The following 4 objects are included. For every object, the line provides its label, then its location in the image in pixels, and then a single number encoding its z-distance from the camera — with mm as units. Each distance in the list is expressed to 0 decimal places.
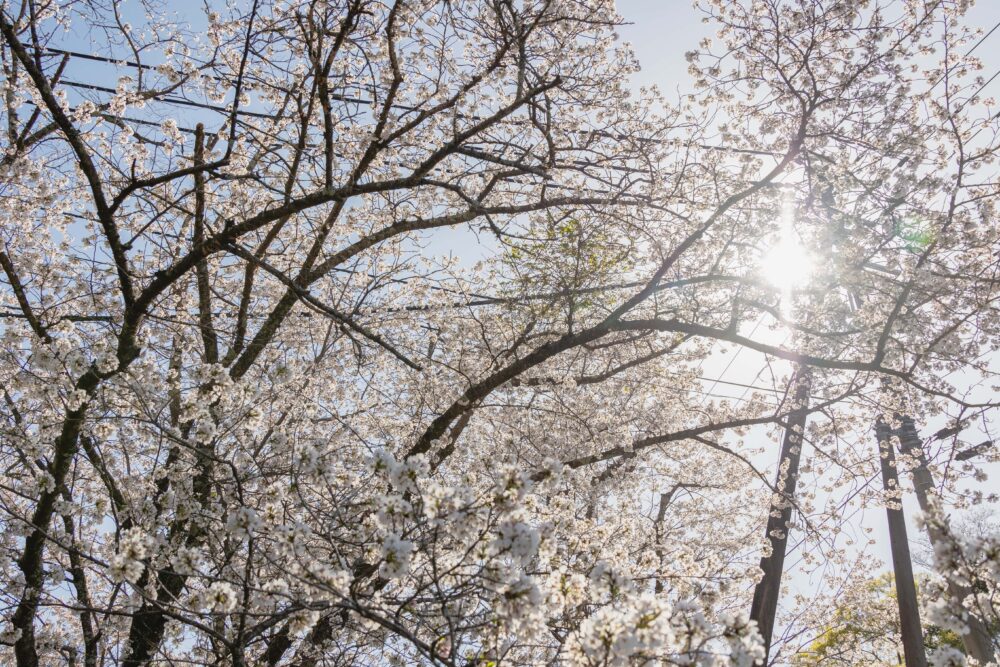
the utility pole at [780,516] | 6672
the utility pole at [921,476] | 6032
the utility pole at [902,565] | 6909
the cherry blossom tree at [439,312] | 3111
